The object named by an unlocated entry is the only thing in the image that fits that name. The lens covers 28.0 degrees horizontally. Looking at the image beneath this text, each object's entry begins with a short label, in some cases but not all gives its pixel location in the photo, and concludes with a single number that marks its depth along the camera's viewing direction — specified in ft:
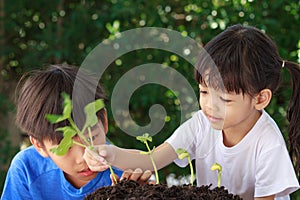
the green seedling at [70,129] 4.06
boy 5.32
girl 5.19
